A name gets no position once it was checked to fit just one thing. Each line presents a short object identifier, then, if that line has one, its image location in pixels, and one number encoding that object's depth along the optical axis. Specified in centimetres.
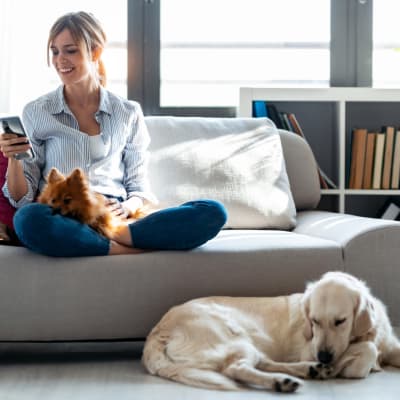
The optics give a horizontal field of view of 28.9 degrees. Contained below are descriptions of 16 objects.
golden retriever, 212
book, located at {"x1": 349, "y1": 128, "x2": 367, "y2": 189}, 398
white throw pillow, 307
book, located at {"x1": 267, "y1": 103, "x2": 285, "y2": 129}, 399
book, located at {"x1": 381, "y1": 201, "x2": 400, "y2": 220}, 407
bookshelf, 409
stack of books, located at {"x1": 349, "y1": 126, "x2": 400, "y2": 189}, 396
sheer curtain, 396
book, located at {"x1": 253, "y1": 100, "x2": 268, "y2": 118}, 395
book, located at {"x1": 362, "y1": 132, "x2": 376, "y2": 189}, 398
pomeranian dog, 240
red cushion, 265
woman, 247
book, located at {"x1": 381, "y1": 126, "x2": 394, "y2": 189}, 396
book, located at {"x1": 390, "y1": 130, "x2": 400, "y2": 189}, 395
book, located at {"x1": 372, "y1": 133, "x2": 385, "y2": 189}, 396
